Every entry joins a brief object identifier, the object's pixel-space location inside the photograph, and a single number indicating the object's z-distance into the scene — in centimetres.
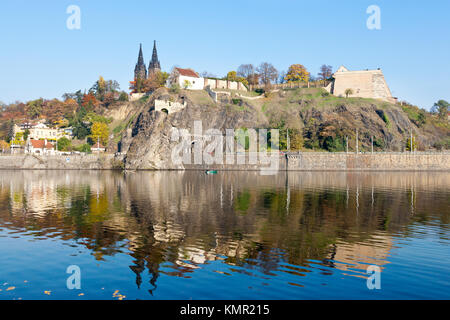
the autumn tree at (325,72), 17412
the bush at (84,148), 13462
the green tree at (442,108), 16555
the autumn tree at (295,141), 12150
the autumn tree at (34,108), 17825
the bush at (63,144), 13701
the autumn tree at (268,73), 17012
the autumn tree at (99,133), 14062
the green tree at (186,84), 14525
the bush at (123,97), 16141
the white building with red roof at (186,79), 14575
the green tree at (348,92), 14625
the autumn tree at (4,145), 14480
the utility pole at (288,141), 12044
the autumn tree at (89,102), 16080
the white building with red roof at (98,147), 13402
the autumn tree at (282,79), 17490
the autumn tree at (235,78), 16970
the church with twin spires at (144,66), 17800
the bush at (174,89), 13638
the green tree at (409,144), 12541
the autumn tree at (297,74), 17105
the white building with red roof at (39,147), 13125
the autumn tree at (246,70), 17638
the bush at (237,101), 14345
